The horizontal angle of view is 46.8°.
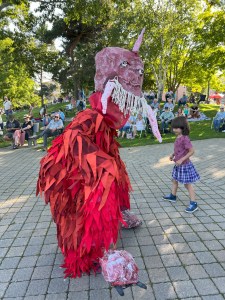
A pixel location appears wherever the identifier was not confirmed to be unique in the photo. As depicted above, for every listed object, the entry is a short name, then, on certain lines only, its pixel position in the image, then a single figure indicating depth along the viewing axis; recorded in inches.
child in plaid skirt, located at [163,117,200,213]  151.0
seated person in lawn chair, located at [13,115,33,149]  394.9
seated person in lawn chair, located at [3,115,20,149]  409.1
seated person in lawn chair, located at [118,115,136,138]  416.3
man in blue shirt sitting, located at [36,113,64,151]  374.9
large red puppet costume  83.0
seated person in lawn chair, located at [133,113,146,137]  413.6
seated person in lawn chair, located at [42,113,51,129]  441.1
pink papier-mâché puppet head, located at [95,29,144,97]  93.4
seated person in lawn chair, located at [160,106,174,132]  427.8
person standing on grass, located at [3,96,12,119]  604.9
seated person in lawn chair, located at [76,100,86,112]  688.8
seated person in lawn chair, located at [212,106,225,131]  440.5
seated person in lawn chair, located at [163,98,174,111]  530.0
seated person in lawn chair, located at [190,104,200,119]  591.8
